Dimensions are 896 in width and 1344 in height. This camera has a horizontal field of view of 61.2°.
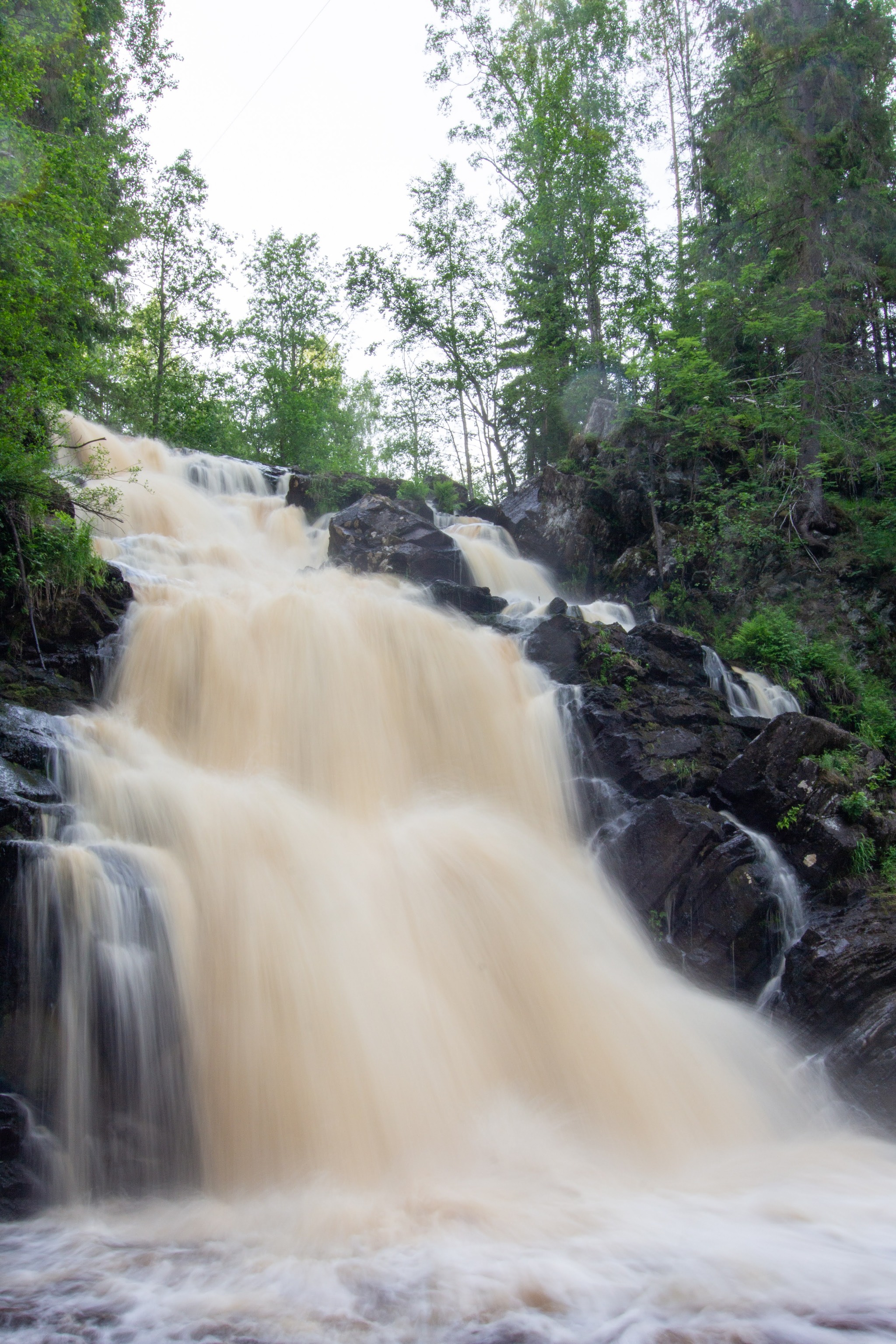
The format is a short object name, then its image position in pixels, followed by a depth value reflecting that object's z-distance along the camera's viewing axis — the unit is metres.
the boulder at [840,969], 6.19
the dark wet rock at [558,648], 9.70
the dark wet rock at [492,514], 17.91
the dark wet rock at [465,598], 11.73
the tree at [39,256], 7.76
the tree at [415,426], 26.14
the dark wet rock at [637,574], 14.22
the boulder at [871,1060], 5.64
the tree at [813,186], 13.70
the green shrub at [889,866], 7.36
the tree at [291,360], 24.78
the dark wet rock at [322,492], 16.91
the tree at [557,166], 19.89
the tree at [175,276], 21.44
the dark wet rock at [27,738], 6.00
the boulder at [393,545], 13.66
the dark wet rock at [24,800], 5.11
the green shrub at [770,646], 11.24
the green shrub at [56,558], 7.73
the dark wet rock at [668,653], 9.85
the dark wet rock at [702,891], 6.92
